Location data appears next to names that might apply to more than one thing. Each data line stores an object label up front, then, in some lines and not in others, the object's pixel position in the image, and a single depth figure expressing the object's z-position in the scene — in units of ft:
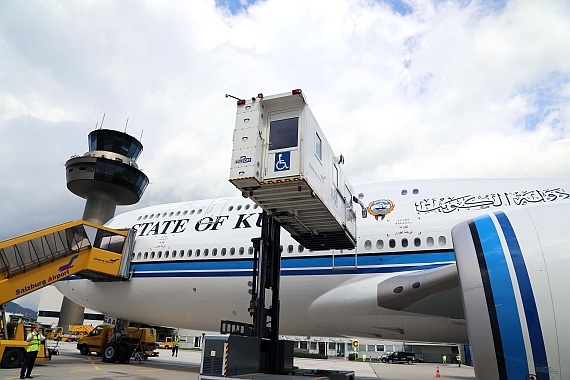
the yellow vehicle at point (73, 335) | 115.63
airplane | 30.07
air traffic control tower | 180.86
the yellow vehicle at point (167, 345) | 122.19
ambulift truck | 18.15
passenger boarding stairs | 39.29
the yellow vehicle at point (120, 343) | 49.26
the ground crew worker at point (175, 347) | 90.10
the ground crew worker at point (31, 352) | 30.80
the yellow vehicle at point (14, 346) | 37.45
